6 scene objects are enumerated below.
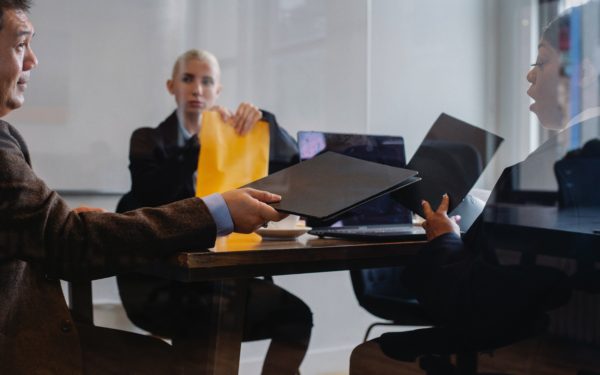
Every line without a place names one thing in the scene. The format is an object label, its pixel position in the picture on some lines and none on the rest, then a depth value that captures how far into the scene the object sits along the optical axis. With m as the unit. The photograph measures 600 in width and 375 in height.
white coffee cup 1.32
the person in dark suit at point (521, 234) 1.16
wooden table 1.03
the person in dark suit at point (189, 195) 1.66
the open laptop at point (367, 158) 1.51
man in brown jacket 1.03
